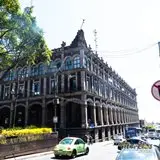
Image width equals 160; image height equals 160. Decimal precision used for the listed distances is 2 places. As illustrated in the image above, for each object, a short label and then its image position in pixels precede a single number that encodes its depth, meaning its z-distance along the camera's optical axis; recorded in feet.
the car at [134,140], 59.25
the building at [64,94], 94.15
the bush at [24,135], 46.13
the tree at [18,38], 41.44
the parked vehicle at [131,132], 117.81
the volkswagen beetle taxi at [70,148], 44.61
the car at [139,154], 19.22
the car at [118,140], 84.64
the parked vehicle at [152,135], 126.48
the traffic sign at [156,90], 15.61
